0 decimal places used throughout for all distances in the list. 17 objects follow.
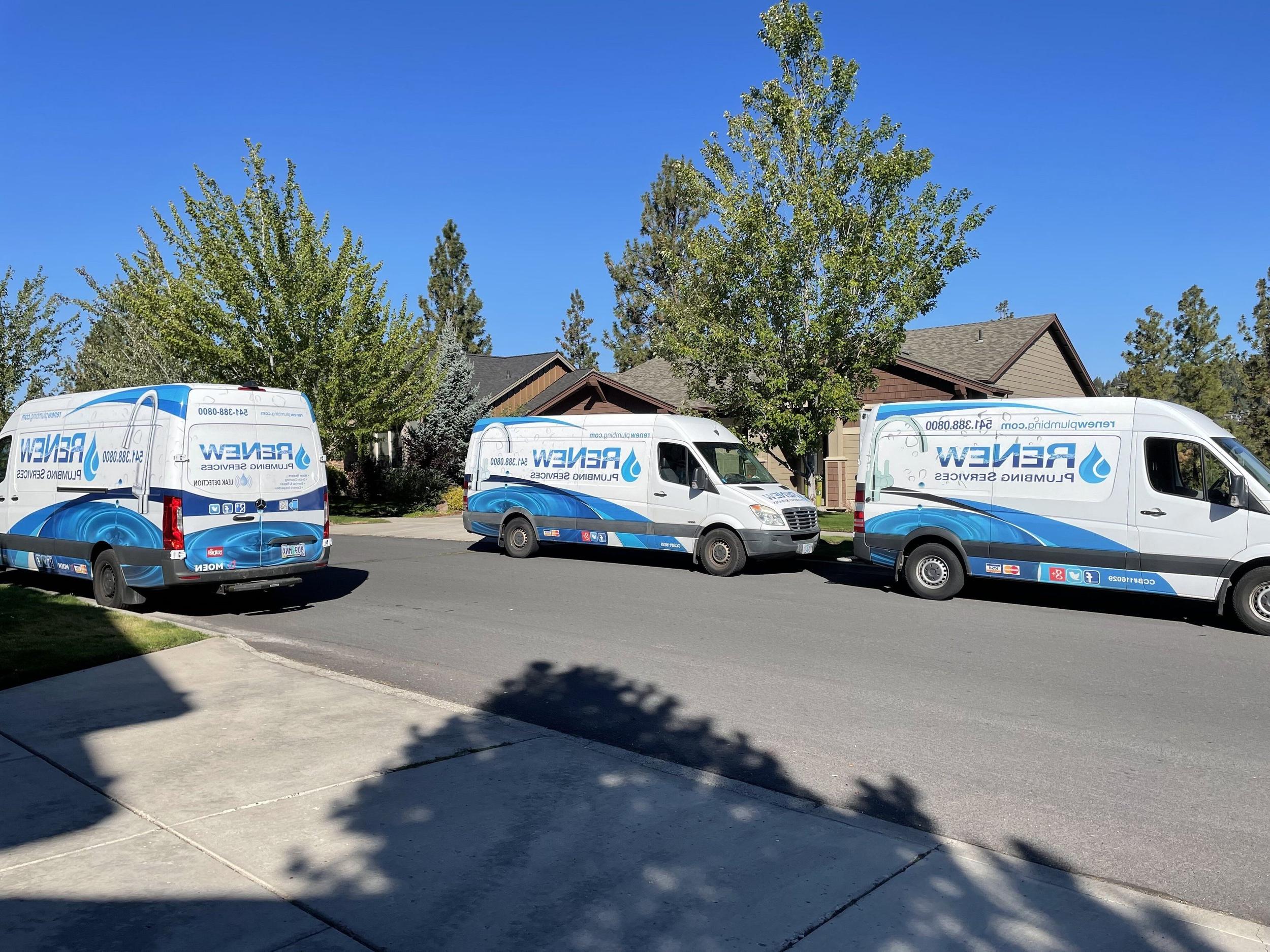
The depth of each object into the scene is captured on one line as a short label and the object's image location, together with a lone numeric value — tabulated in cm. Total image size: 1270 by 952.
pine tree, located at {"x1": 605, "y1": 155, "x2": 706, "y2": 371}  4872
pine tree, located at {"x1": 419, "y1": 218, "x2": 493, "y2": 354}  5894
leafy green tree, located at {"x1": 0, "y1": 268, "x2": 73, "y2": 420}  2659
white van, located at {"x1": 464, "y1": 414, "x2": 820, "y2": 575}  1467
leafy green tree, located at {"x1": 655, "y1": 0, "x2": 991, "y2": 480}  1648
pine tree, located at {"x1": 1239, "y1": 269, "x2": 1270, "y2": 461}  2511
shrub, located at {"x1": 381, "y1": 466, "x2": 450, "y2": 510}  3131
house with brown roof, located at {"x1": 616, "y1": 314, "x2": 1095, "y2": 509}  2364
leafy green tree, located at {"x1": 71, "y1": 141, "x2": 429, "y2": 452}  2352
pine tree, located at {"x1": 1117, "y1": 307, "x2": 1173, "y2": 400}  3269
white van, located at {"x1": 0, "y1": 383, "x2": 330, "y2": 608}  1029
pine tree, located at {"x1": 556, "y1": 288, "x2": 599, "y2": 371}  6519
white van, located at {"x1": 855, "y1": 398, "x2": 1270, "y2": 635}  1037
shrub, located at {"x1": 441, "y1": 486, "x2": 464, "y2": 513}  3053
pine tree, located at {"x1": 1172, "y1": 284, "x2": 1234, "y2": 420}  3064
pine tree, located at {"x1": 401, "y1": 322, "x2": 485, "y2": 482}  3212
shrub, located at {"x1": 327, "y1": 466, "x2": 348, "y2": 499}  3403
